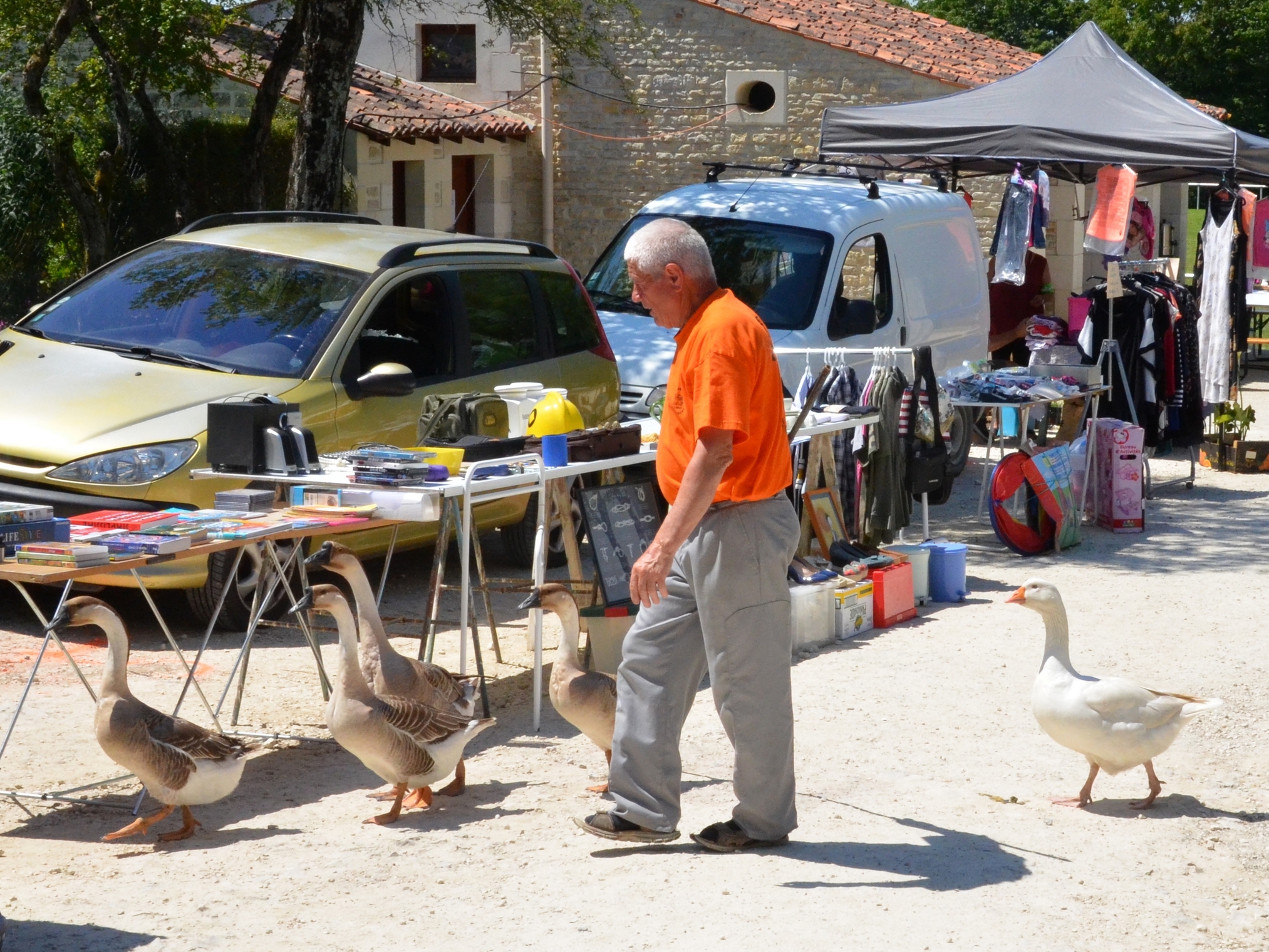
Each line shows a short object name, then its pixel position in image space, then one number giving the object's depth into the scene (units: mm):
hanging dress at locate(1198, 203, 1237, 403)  12836
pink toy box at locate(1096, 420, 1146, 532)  11000
